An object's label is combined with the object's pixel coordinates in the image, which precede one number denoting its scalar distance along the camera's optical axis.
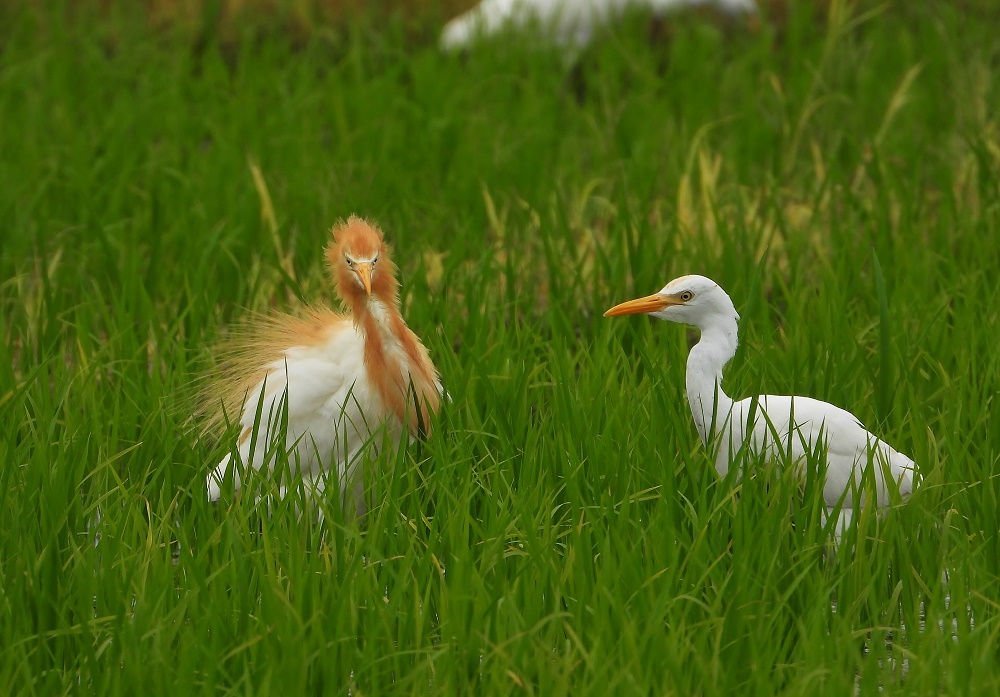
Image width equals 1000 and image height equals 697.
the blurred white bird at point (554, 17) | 14.53
